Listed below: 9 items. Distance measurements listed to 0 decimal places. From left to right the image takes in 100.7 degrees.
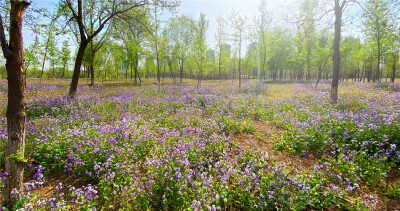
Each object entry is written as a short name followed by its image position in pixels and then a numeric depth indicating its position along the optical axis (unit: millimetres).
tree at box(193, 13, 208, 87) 27733
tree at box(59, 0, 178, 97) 11078
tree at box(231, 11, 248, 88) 23544
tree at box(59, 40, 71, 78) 31717
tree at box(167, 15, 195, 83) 41475
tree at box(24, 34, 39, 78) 23925
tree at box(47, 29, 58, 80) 28969
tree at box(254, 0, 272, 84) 28062
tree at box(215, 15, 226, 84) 34675
